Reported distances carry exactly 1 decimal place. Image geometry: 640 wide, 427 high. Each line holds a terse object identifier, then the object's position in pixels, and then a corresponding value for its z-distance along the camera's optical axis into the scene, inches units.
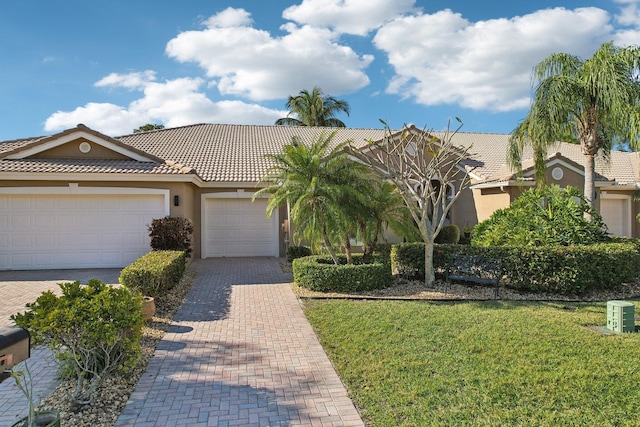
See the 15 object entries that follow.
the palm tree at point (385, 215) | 412.8
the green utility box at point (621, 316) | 266.8
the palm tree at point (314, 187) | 378.3
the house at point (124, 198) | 506.6
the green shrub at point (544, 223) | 423.2
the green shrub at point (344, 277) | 378.3
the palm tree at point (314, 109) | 1364.4
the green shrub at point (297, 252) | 569.9
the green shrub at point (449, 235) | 690.2
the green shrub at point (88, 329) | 163.3
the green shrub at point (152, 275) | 308.3
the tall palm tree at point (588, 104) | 422.9
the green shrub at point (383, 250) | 532.3
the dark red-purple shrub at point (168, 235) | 483.8
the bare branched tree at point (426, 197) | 390.0
